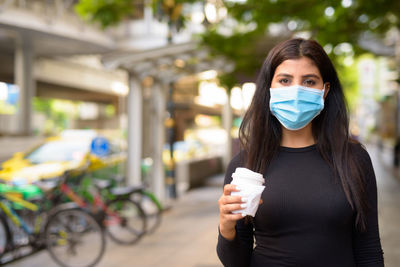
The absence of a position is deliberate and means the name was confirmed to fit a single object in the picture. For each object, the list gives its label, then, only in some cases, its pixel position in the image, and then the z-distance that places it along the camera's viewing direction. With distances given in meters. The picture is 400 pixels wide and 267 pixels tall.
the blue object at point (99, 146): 8.98
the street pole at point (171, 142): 12.23
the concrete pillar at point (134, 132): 9.55
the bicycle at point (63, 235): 6.05
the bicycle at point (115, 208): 7.09
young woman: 1.85
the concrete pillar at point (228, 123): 16.64
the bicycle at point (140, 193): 7.51
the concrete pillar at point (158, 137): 10.31
